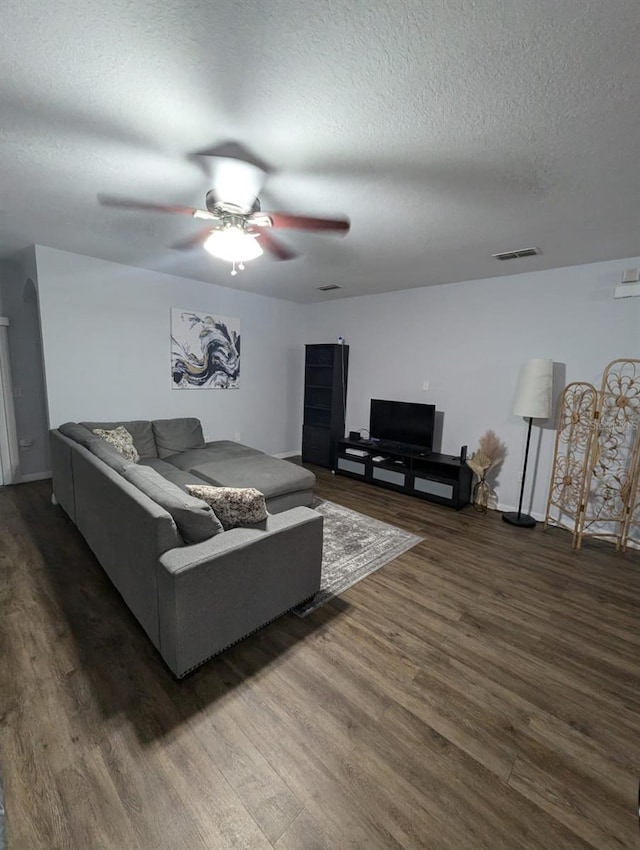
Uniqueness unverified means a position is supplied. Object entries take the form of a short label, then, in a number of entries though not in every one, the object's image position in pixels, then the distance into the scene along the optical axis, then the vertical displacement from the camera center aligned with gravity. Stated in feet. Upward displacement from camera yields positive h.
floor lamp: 11.26 -0.38
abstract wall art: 14.71 +0.63
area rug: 8.37 -4.86
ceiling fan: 6.22 +2.93
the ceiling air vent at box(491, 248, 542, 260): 10.04 +3.49
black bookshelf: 17.66 -1.49
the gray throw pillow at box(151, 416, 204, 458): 13.45 -2.68
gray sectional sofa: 5.49 -3.28
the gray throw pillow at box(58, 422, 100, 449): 9.62 -2.03
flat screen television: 14.37 -2.11
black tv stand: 13.10 -3.82
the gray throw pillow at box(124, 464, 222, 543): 5.89 -2.39
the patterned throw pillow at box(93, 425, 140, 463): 11.26 -2.50
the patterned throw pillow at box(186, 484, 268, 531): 6.66 -2.55
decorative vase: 12.95 -4.32
